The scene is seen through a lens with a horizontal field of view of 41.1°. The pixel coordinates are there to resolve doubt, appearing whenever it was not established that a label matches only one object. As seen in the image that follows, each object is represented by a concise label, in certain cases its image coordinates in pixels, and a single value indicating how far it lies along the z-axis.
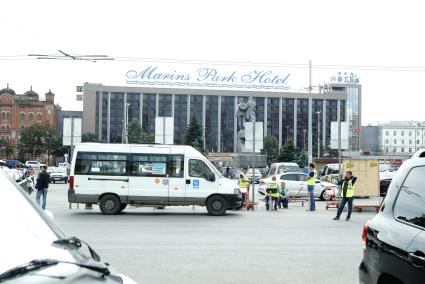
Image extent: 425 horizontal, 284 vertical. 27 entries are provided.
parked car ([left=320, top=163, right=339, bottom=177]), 44.22
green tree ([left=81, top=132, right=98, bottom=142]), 118.64
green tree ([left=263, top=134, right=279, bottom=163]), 119.54
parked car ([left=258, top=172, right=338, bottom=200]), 30.27
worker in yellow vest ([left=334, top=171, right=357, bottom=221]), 19.21
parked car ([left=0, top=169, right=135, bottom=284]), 2.01
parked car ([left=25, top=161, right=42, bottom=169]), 66.75
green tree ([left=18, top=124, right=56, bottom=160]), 107.44
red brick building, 133.38
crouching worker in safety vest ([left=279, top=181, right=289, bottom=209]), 24.97
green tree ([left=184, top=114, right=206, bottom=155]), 82.44
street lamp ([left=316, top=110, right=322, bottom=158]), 149.40
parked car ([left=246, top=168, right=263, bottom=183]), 52.27
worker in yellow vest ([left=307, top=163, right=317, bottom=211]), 23.12
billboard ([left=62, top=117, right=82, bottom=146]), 25.62
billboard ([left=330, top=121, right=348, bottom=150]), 23.91
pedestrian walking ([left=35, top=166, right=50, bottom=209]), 20.67
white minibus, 20.25
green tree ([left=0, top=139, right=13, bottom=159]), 112.06
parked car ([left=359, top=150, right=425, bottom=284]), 4.02
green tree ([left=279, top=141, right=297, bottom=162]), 81.50
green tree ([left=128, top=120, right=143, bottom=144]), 95.75
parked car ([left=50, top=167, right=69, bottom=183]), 48.25
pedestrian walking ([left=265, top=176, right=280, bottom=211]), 23.36
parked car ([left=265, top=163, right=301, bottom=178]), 43.78
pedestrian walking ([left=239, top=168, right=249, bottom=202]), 24.58
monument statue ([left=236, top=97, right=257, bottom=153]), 91.06
